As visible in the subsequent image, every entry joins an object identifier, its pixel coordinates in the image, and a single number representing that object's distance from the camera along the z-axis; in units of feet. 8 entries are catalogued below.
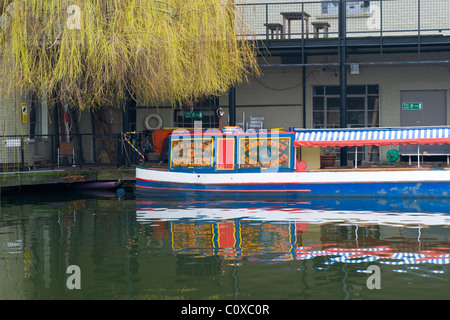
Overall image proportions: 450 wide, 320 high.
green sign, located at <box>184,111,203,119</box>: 84.69
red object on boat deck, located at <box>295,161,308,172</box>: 63.82
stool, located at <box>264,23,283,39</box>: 73.94
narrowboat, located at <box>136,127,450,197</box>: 61.67
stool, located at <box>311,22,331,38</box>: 75.32
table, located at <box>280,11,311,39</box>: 73.05
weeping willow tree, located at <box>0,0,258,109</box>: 57.82
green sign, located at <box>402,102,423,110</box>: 80.79
